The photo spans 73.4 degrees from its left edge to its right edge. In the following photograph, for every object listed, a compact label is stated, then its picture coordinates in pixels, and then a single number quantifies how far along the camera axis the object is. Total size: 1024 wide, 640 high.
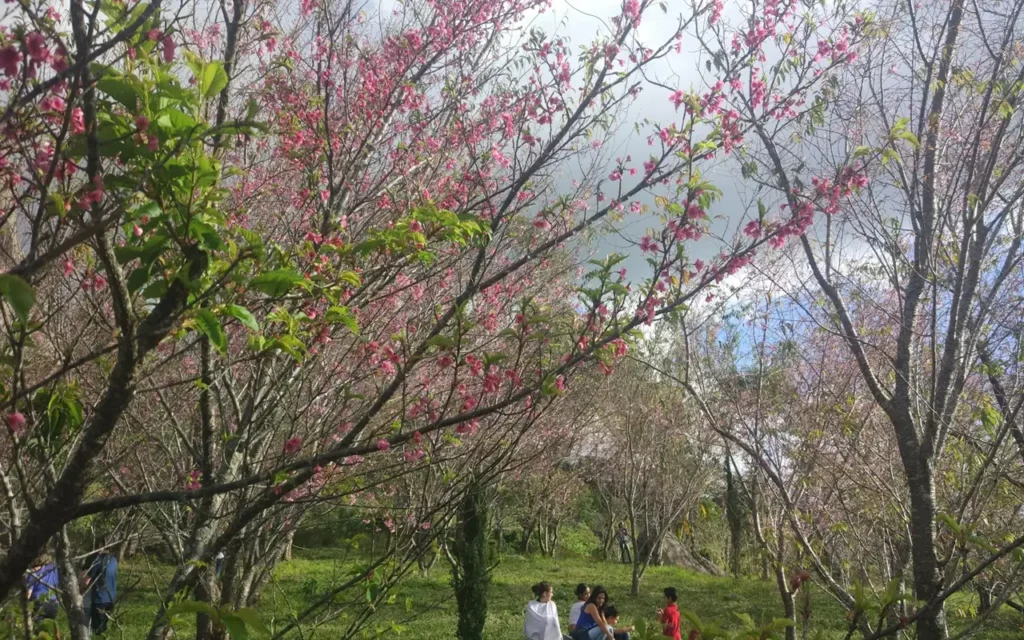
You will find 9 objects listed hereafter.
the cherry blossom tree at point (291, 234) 1.43
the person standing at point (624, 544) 20.48
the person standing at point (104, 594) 5.97
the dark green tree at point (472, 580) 8.78
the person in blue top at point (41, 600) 2.65
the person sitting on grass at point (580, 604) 7.07
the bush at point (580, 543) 23.45
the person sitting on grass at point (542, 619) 6.64
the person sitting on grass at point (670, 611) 6.93
